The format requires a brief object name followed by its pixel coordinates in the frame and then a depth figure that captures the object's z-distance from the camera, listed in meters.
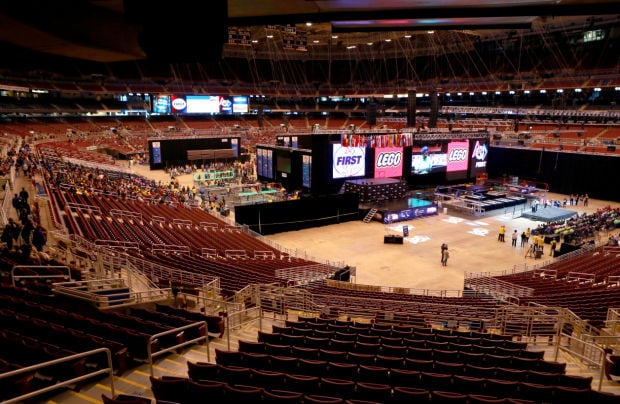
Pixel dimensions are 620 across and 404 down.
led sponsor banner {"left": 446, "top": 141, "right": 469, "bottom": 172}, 40.09
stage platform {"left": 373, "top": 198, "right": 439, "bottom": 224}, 30.73
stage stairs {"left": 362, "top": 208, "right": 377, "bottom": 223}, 31.03
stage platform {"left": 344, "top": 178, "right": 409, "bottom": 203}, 33.09
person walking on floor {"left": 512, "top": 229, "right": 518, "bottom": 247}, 25.16
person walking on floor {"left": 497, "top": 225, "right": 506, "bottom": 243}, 26.39
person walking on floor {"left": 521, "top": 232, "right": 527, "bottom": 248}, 24.79
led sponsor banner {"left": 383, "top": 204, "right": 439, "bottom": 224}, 30.58
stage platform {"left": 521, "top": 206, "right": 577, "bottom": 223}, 31.05
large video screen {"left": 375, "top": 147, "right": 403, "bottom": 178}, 35.84
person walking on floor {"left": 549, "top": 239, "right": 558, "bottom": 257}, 24.10
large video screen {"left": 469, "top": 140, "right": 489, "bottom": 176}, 41.75
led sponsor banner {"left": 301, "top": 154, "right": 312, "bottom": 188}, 33.91
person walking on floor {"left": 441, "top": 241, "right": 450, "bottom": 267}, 21.89
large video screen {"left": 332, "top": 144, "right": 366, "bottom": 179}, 33.76
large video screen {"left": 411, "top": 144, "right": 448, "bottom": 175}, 38.03
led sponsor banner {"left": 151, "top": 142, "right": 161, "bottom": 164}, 47.66
